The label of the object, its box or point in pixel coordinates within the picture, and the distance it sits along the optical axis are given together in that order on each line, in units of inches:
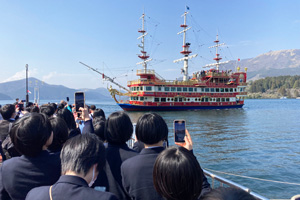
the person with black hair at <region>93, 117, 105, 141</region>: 131.2
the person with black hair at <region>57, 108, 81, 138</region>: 146.1
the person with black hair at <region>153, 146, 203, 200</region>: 50.1
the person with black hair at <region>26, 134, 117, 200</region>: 50.4
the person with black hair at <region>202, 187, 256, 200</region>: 37.2
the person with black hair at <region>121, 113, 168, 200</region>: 74.4
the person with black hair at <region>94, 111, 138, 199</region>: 88.8
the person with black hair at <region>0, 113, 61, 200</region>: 71.1
